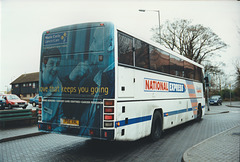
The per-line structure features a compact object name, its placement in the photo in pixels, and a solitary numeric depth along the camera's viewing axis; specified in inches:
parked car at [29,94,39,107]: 1269.2
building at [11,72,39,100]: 2726.4
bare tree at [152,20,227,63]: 1476.4
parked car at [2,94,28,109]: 980.6
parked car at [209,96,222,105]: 1576.0
